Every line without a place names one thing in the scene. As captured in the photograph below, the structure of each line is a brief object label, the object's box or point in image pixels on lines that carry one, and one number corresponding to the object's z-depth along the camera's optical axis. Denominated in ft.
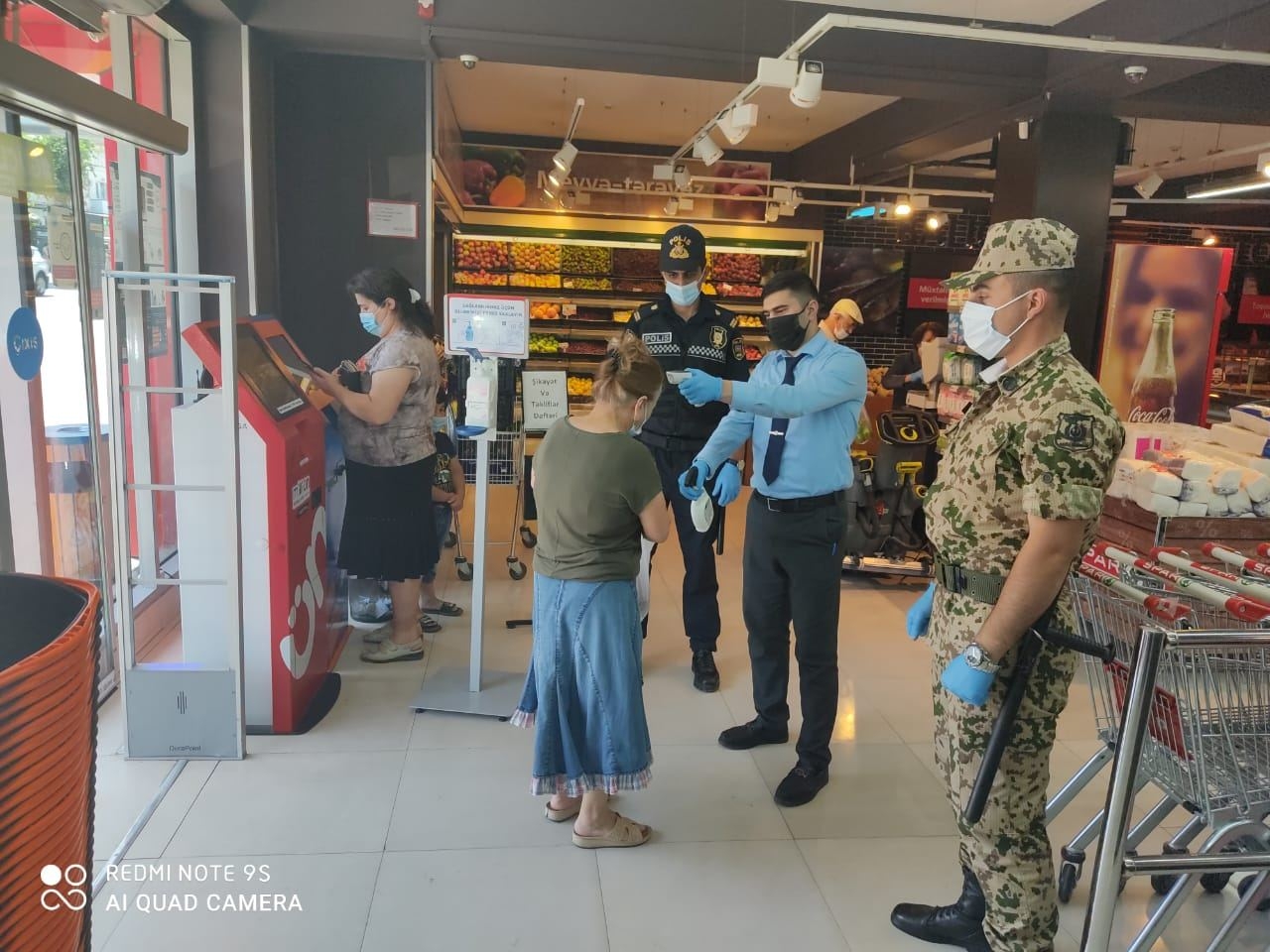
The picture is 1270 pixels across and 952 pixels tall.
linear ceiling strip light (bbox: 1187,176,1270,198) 23.92
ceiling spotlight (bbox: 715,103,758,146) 15.69
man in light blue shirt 9.44
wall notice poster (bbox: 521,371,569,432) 14.29
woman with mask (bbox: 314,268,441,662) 12.00
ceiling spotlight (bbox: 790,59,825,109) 13.52
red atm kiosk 10.30
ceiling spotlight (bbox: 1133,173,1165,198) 28.32
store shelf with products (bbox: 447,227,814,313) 30.96
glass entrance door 9.58
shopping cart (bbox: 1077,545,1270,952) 5.62
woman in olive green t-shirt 7.77
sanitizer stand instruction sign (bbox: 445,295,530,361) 10.94
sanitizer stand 10.91
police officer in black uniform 12.45
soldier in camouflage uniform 5.76
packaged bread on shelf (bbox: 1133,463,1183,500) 12.44
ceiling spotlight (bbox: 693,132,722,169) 19.85
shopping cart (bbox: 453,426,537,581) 17.79
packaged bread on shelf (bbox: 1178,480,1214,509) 12.48
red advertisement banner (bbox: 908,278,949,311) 35.22
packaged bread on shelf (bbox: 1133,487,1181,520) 12.42
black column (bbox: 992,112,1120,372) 18.15
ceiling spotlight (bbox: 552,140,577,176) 23.57
